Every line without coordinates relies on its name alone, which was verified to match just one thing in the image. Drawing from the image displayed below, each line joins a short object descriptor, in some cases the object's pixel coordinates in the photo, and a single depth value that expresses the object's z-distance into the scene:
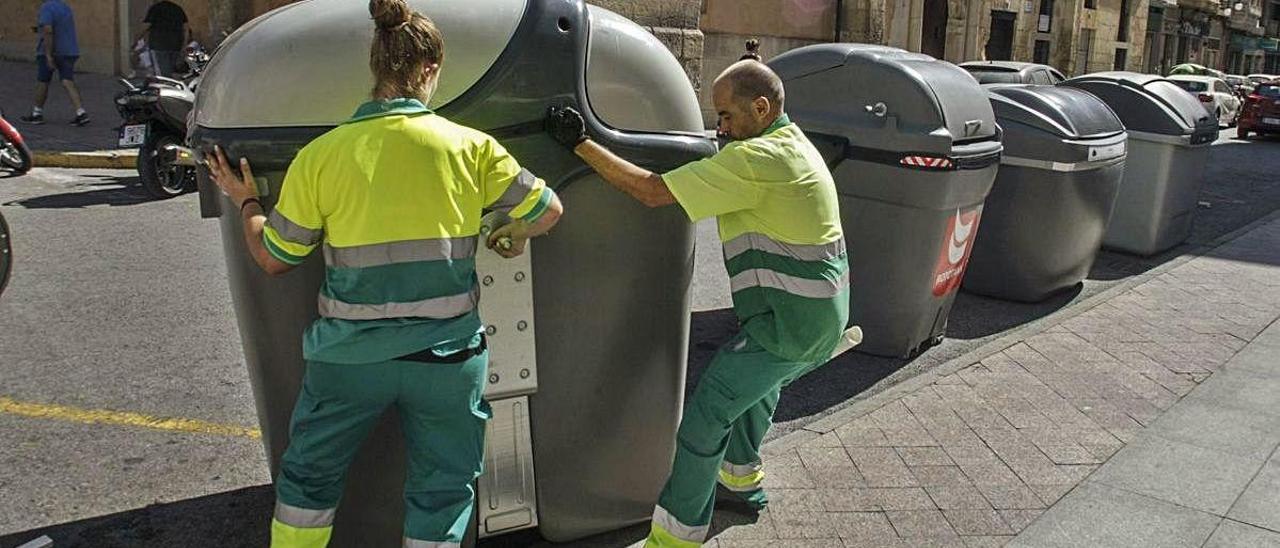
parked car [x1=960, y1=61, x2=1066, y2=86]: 11.75
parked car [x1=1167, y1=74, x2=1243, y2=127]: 24.50
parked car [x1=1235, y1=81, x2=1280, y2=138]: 21.11
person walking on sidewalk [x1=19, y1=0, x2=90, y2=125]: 11.55
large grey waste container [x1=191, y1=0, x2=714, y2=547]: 2.54
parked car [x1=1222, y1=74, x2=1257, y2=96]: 29.54
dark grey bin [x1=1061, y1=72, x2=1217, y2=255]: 7.70
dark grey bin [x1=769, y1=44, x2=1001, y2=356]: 4.93
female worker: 2.24
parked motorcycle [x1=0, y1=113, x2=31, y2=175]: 6.38
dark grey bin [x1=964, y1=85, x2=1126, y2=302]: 6.30
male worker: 2.84
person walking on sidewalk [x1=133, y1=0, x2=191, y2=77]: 17.34
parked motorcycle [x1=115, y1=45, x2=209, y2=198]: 8.21
